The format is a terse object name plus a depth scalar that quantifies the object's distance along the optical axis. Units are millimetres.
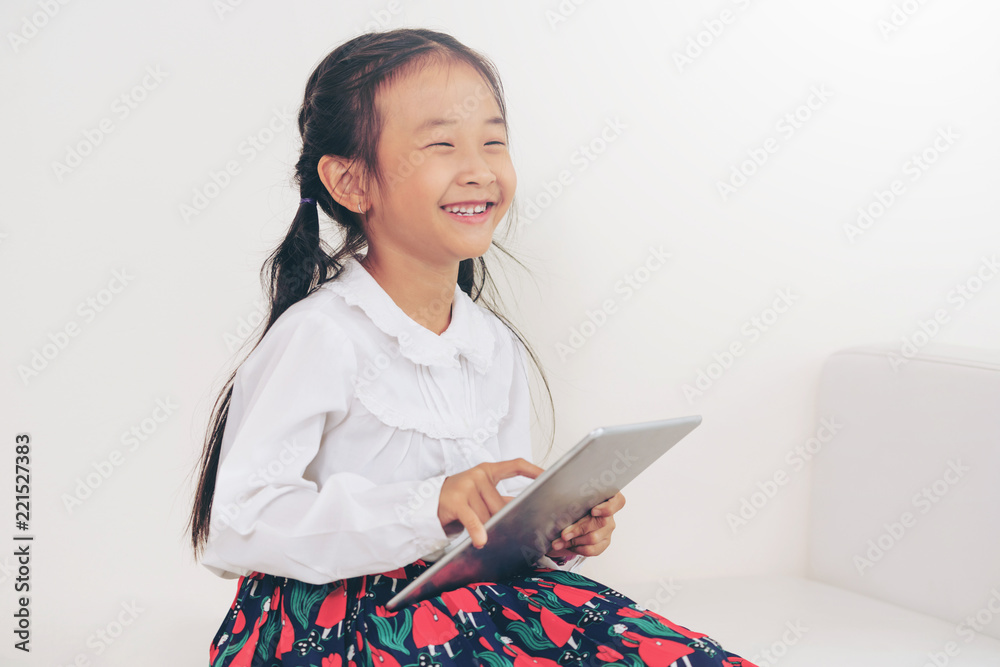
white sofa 1143
